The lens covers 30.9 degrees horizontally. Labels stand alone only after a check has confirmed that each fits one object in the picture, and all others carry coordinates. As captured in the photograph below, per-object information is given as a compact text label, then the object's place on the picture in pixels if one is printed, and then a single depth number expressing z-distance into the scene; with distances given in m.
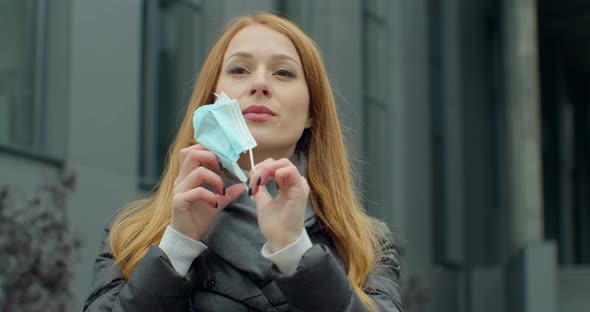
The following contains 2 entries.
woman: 2.41
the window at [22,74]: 9.66
